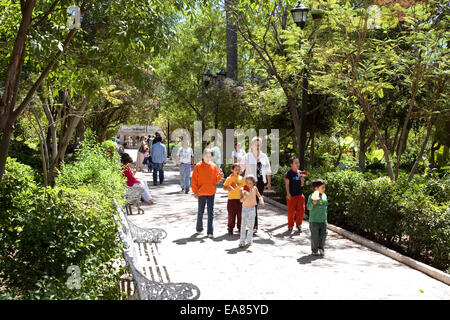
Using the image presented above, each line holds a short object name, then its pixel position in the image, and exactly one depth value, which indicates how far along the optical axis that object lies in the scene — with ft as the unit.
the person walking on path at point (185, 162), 53.21
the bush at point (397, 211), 23.24
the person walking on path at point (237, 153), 51.16
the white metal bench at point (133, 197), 38.50
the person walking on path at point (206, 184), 30.68
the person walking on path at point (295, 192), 32.76
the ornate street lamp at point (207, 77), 80.38
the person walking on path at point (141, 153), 82.69
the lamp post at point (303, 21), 40.11
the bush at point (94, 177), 27.76
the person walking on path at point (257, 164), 34.04
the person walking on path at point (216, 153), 57.47
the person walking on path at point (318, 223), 26.04
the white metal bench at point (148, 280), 14.43
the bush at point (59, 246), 14.92
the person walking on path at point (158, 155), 60.75
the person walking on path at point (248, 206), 28.04
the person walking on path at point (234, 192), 30.83
